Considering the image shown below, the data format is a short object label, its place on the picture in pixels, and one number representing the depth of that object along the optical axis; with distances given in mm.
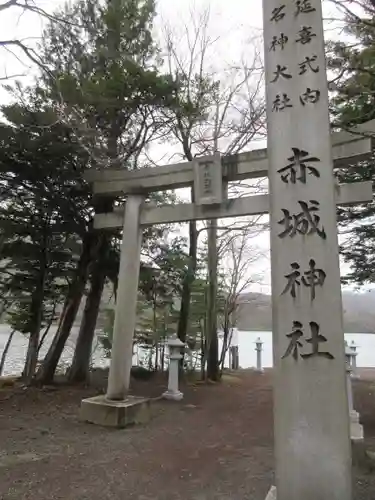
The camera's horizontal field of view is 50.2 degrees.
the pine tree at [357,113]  5016
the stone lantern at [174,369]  7837
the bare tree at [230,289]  11688
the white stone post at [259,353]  13078
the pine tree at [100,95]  7027
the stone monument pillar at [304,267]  2566
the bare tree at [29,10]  4605
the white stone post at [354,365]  10344
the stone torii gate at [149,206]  5371
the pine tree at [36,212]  7125
